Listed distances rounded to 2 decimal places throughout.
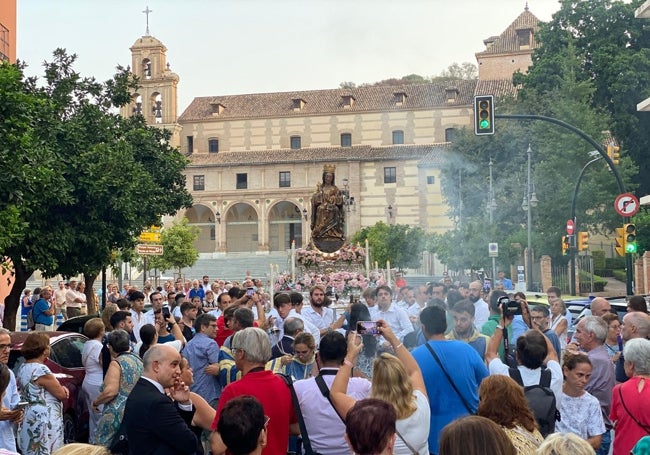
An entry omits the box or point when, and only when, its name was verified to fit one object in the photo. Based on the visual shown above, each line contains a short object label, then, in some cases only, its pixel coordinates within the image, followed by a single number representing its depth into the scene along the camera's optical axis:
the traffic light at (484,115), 19.50
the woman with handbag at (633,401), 5.67
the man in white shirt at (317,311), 11.51
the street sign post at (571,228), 28.34
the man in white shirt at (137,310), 12.15
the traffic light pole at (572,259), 28.25
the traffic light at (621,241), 21.72
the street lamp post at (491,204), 45.47
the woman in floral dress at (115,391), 7.12
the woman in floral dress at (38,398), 7.45
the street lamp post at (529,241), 38.42
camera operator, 6.09
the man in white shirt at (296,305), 10.75
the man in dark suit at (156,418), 4.95
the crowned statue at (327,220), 27.17
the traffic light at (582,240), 28.58
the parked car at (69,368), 9.54
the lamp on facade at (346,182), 70.01
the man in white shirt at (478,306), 11.86
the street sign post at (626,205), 20.25
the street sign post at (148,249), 27.77
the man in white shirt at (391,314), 10.90
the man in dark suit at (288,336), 8.36
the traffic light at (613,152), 24.05
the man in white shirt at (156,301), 11.22
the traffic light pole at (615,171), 20.30
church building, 74.38
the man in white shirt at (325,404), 5.61
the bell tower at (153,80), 75.62
